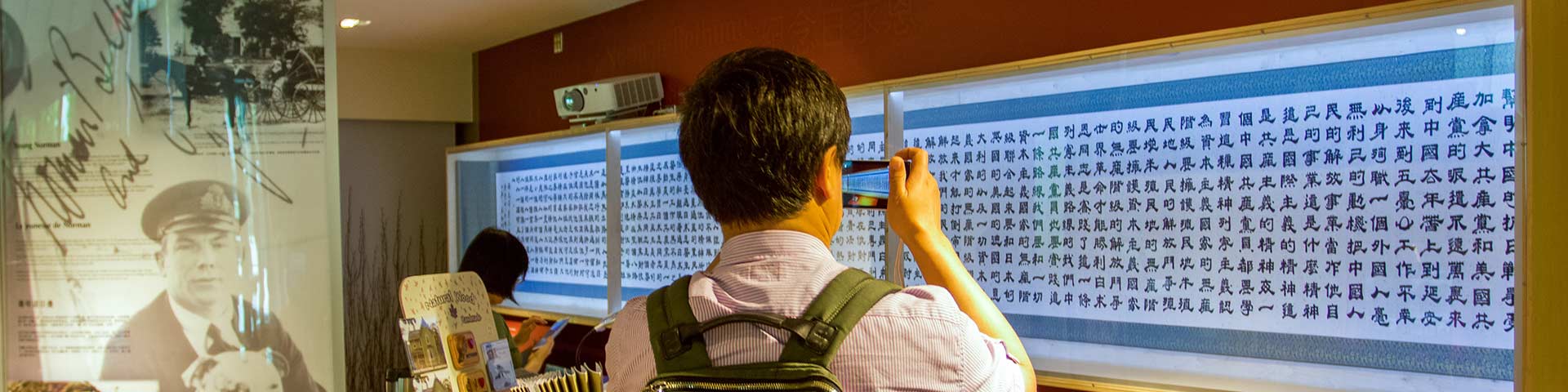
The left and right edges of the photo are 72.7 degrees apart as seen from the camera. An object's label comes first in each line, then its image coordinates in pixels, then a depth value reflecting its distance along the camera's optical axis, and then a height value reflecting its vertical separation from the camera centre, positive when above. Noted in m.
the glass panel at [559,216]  4.57 -0.11
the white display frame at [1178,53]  2.12 +0.15
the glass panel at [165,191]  1.77 +0.02
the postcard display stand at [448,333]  2.15 -0.29
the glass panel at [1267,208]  2.06 -0.07
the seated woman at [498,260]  3.61 -0.23
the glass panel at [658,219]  3.99 -0.12
